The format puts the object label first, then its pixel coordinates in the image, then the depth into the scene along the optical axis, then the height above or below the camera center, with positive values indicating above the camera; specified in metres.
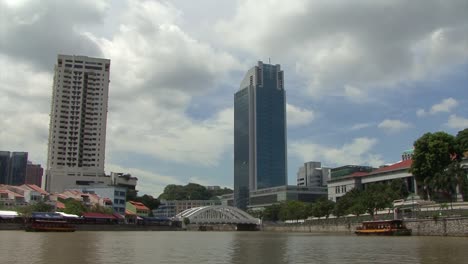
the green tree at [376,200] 102.94 +4.80
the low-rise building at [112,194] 147.12 +8.72
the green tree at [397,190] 105.31 +7.25
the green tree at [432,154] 95.62 +12.97
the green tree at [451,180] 84.69 +7.31
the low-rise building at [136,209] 161.38 +4.92
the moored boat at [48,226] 93.00 -0.31
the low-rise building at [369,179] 127.44 +12.23
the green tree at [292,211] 146.25 +3.88
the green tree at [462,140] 101.92 +17.08
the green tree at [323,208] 128.75 +3.99
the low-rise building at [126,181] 182.82 +15.40
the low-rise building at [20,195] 120.00 +6.88
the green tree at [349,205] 107.94 +4.24
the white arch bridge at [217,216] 168.49 +2.73
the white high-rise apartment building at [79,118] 176.12 +37.32
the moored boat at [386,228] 77.94 -0.63
